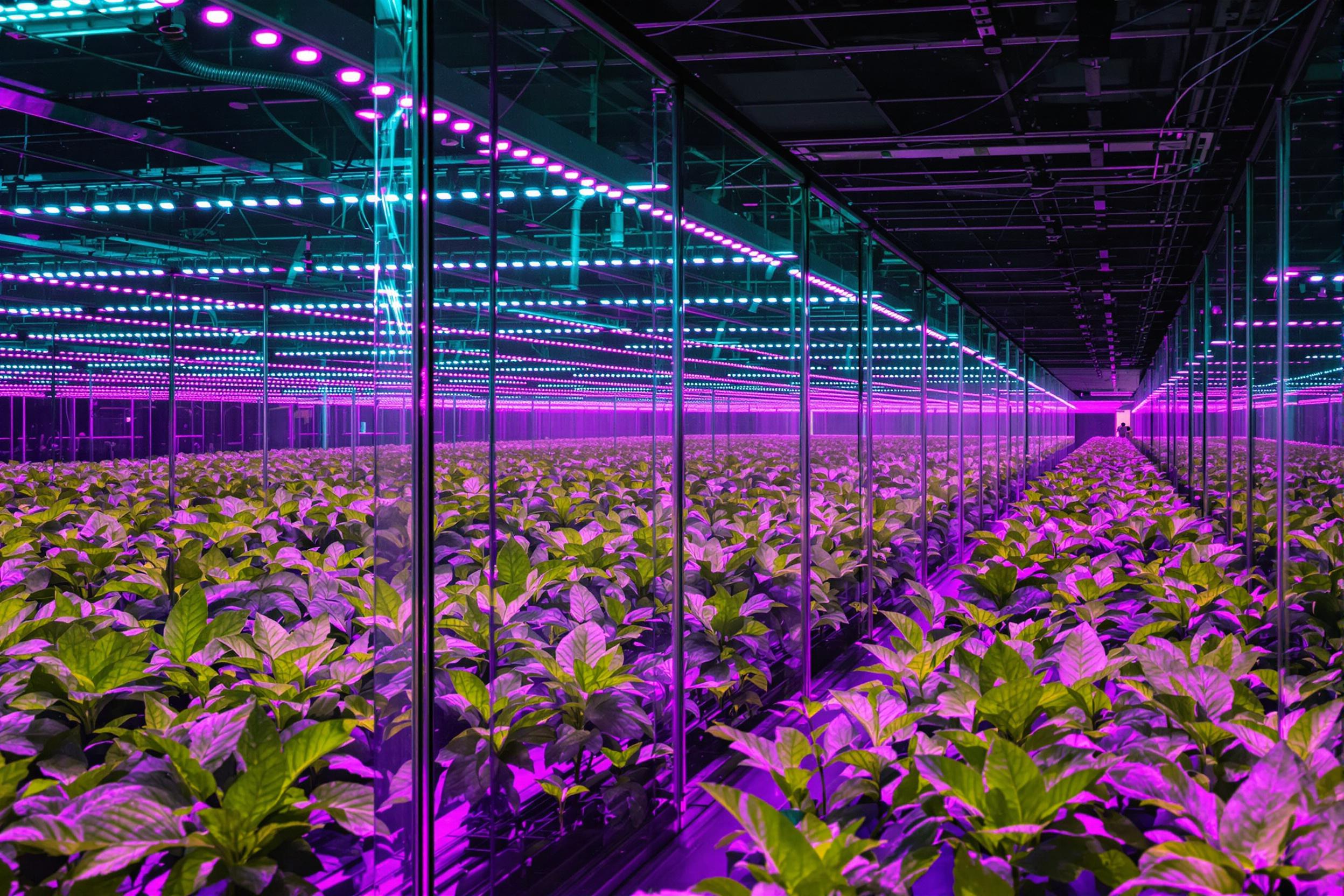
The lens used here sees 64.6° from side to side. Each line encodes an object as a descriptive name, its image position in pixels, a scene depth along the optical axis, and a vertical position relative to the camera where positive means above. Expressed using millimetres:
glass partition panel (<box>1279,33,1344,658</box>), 3164 +250
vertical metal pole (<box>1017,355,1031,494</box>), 21034 +153
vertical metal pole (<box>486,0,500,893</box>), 2896 +265
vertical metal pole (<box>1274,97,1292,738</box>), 3453 +192
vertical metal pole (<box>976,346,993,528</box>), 12094 +9
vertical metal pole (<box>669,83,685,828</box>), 3984 -154
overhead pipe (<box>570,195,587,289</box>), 5777 +1090
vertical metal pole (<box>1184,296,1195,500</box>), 10875 +117
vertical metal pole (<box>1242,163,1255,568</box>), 5715 +322
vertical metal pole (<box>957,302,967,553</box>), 11102 -195
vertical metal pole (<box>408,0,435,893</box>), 2250 -74
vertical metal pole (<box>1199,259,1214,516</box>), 9484 -22
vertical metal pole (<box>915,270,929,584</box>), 8992 -14
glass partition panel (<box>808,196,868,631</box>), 6461 +19
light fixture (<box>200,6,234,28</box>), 4773 +1848
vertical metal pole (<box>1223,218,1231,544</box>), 7391 +586
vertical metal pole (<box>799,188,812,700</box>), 5441 -94
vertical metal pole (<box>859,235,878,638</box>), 7570 +323
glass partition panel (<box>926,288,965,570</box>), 10586 -65
